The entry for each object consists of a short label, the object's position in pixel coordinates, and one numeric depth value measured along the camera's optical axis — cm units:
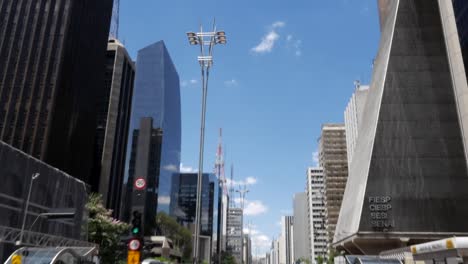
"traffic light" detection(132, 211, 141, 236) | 1313
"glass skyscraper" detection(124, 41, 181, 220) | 13350
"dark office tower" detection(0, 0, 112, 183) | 7994
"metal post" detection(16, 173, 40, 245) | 2442
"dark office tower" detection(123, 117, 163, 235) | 11694
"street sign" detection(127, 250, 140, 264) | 1288
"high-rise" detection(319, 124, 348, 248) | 15325
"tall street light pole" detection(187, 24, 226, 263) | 2832
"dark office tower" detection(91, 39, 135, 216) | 11606
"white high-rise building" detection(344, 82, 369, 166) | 12436
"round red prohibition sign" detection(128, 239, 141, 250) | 1281
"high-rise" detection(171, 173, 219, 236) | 16245
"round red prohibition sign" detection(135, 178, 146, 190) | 1759
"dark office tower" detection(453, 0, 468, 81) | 5166
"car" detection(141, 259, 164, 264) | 2700
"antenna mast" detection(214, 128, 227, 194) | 14129
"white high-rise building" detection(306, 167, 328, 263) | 16731
